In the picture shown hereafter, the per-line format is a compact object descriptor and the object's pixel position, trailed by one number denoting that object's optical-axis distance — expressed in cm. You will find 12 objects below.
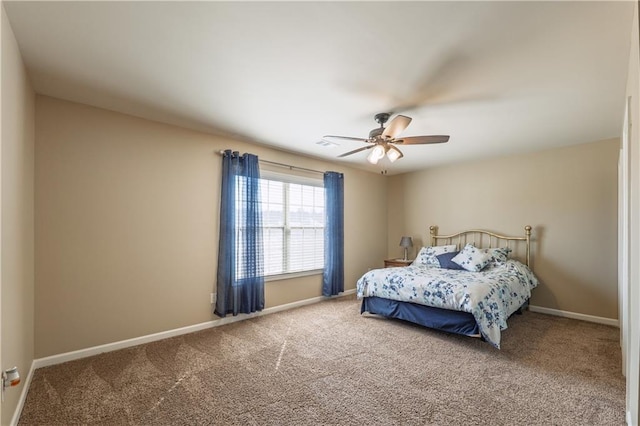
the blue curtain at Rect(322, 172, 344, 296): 513
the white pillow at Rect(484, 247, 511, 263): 444
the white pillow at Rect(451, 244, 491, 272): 431
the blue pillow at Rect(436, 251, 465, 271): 455
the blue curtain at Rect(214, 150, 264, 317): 384
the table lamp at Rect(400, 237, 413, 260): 571
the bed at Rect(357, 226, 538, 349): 316
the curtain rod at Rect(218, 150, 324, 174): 441
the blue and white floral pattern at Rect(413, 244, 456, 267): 498
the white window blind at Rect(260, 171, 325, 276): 446
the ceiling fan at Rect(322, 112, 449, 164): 285
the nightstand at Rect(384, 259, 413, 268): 540
